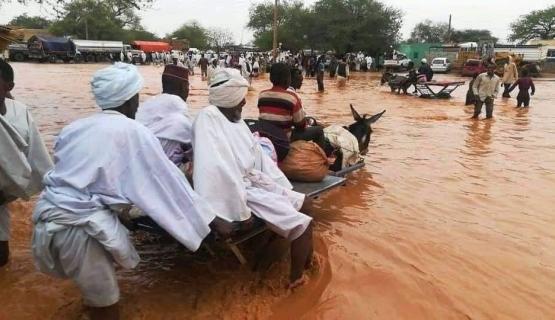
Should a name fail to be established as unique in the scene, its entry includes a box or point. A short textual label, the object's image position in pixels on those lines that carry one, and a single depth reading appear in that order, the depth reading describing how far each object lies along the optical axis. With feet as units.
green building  176.76
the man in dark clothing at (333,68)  119.65
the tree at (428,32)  265.13
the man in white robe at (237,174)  10.35
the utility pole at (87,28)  205.26
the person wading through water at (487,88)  46.73
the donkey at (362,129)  24.35
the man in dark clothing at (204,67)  101.04
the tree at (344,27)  171.73
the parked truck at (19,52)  149.38
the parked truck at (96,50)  169.52
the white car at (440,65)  143.02
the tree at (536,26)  225.35
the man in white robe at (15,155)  11.41
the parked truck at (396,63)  144.77
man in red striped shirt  16.12
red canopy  212.64
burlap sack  15.78
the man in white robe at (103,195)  8.40
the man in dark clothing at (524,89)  58.44
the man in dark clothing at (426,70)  73.56
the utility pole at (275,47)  108.06
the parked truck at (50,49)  153.69
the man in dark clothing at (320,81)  78.87
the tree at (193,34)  288.30
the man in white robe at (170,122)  12.45
